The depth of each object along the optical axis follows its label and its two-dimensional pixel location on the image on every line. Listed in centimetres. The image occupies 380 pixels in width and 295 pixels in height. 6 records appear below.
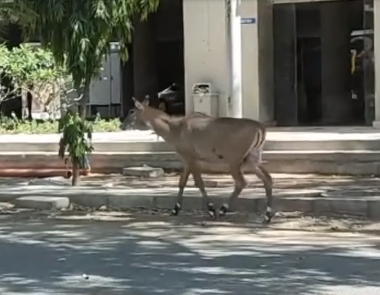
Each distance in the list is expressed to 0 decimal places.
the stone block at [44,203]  1395
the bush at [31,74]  2347
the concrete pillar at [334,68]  2280
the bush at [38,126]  2256
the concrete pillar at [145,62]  2805
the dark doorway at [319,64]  2247
